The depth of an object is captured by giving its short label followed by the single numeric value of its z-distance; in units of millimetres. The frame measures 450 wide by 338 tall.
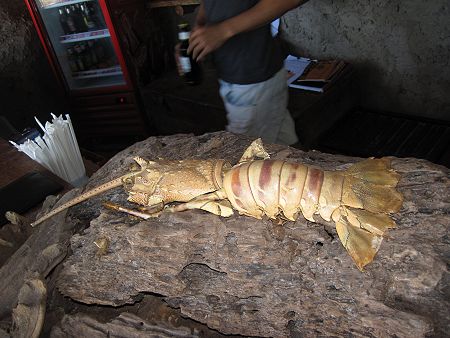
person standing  2428
